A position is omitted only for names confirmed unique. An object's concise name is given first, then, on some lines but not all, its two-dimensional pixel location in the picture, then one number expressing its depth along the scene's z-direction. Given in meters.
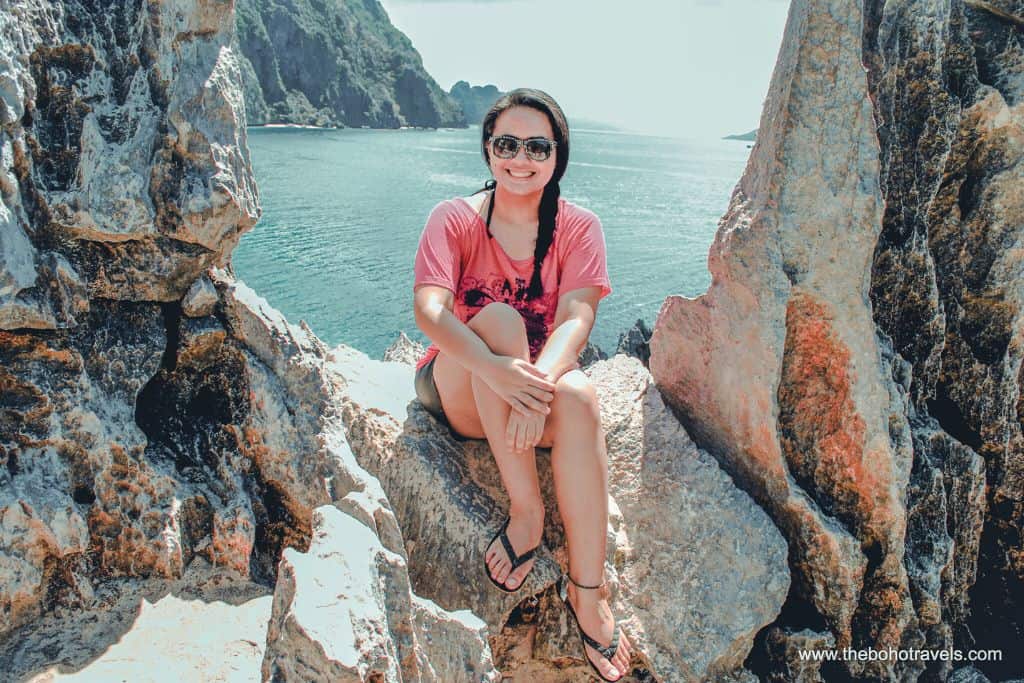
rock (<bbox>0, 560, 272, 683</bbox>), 2.04
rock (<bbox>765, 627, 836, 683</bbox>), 2.77
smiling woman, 2.47
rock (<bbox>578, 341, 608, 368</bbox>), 6.50
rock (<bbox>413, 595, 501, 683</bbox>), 2.19
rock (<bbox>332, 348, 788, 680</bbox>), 2.67
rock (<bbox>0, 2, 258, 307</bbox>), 2.20
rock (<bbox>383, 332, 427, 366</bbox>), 4.78
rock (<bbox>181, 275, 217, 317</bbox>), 2.60
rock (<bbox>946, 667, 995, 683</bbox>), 3.02
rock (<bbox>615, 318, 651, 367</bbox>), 5.80
